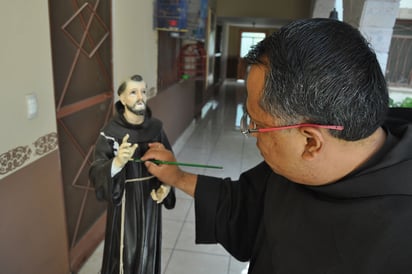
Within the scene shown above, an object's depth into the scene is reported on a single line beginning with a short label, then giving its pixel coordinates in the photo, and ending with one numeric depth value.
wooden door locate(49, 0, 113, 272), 1.64
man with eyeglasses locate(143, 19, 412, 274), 0.57
